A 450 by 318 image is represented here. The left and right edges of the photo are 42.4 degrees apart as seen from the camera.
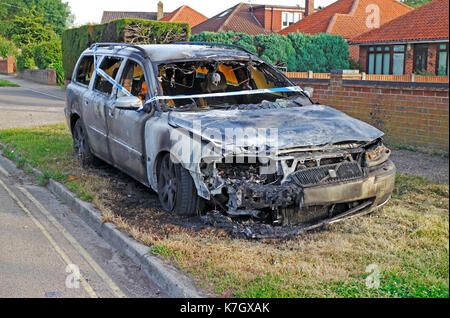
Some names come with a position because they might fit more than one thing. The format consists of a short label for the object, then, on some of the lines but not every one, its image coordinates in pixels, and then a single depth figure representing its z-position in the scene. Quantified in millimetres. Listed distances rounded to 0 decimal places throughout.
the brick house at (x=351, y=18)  40969
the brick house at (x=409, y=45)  30547
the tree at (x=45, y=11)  69375
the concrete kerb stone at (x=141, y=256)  4512
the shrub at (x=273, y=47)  32125
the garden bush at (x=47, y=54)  39344
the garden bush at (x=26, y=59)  44625
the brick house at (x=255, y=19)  48781
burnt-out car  5418
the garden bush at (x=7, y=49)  60250
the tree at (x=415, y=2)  51234
